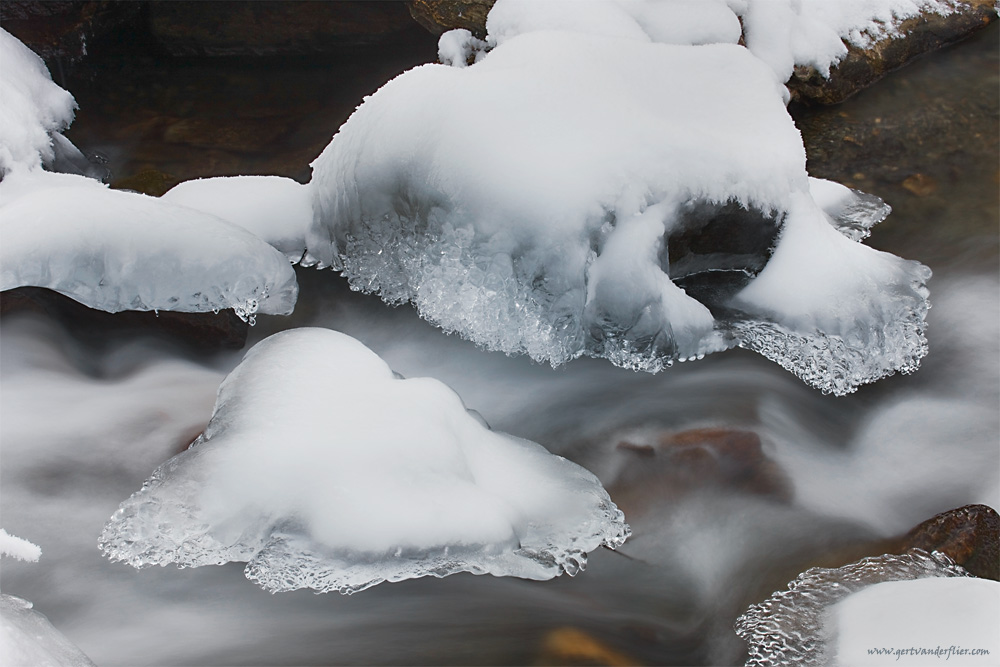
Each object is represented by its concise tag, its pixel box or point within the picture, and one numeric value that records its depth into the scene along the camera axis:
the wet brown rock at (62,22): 4.76
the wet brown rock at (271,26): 5.20
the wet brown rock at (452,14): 4.48
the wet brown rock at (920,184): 4.03
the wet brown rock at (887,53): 4.56
